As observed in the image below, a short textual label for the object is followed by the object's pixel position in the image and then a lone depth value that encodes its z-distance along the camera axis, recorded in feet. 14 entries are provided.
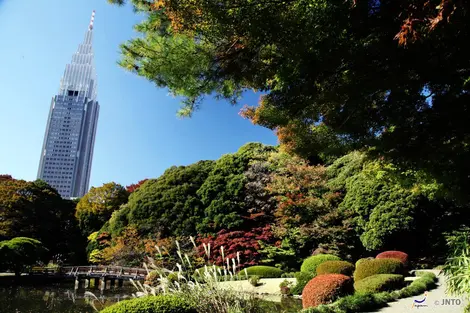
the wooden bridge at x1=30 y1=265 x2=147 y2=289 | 51.52
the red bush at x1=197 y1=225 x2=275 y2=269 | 49.19
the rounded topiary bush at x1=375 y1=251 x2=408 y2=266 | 38.75
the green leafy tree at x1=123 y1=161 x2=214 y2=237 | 57.88
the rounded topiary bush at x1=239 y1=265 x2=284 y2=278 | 41.25
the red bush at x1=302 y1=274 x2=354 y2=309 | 24.64
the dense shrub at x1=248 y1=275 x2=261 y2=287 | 36.68
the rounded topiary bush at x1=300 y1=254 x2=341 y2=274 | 36.83
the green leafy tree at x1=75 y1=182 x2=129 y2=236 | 74.90
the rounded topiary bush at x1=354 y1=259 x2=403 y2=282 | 32.35
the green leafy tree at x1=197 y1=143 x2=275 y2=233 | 55.62
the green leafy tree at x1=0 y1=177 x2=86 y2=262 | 65.00
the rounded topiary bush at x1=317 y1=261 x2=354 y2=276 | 33.24
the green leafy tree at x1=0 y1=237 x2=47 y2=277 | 48.93
